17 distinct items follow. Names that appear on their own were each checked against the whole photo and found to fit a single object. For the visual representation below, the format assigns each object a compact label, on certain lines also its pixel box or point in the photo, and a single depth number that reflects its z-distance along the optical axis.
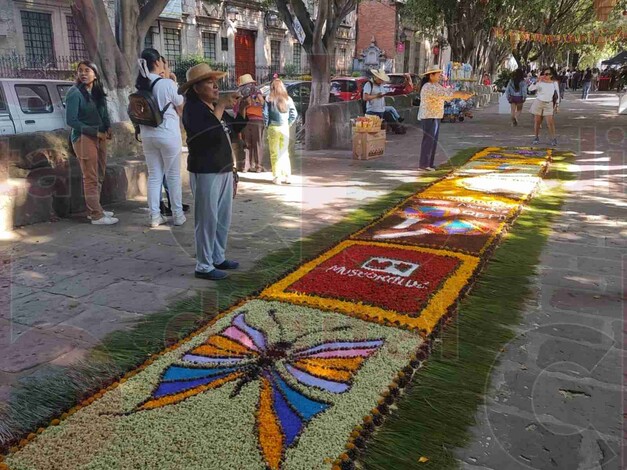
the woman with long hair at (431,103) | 8.96
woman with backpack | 5.51
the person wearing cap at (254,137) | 9.39
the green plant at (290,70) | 30.49
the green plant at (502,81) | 33.49
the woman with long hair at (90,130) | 5.80
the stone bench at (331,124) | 12.08
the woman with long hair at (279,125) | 8.32
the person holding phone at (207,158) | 4.28
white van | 10.27
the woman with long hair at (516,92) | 16.25
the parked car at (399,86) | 19.39
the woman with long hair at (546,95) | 11.50
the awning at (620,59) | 30.31
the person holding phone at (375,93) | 10.90
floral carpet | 2.48
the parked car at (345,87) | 17.98
